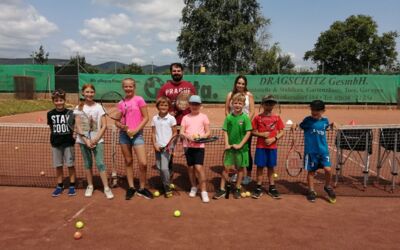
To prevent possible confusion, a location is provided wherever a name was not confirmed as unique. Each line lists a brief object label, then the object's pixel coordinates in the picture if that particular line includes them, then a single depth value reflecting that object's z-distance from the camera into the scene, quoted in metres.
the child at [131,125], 5.24
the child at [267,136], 5.44
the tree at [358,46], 55.28
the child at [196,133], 5.29
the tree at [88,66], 44.88
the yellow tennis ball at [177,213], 4.62
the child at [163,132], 5.36
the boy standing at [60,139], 5.42
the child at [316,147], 5.31
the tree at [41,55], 49.72
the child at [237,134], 5.32
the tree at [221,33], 38.16
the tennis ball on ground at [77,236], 3.96
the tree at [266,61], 39.28
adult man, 5.67
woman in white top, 5.88
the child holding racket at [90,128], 5.30
